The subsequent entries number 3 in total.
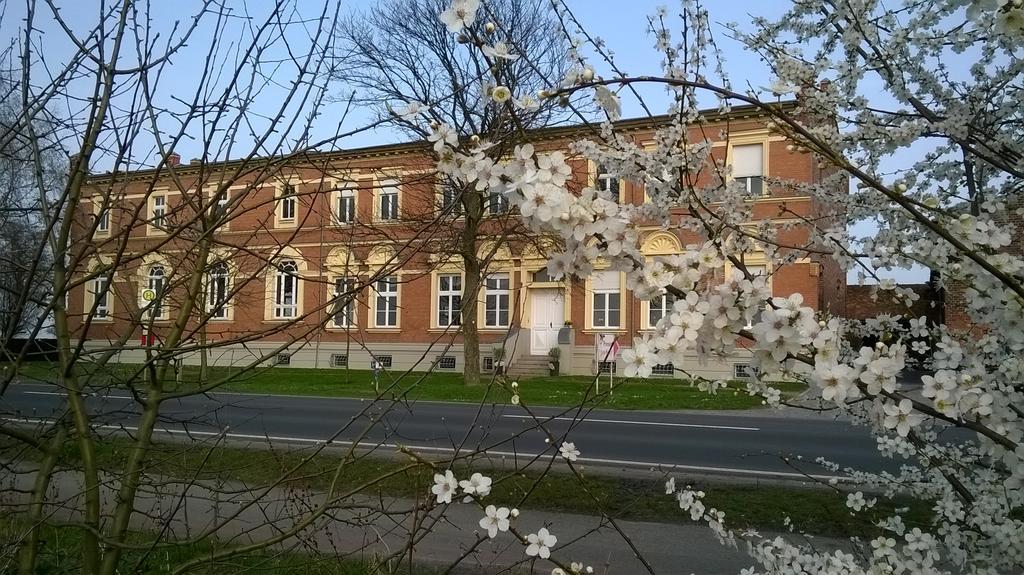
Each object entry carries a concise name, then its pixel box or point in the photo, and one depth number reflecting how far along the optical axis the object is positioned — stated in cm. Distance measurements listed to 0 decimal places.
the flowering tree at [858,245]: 170
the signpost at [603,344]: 1707
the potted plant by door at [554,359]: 2434
